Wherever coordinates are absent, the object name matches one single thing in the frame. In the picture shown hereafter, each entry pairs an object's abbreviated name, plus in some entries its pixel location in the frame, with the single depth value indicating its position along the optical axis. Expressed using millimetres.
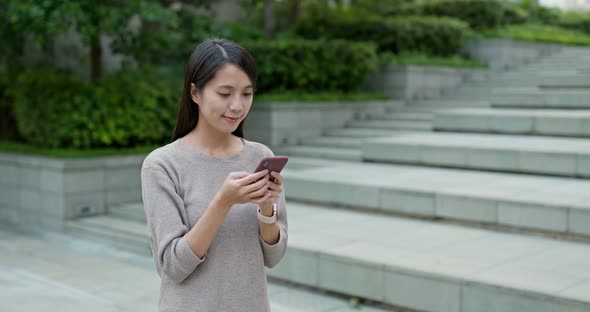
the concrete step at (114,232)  7992
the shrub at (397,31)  13648
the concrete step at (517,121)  8945
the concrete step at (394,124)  11156
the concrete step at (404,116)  11780
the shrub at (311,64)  11273
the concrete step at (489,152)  7684
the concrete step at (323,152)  10234
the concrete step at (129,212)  8734
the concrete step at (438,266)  4875
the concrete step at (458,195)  6355
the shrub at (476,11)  16281
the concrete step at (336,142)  10927
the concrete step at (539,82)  11219
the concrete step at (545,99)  10086
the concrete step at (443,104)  12273
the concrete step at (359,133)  11297
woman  2271
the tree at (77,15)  7867
